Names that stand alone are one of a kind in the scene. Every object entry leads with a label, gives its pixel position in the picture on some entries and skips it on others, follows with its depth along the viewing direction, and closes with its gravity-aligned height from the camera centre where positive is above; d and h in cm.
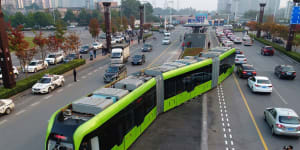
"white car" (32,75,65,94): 2228 -555
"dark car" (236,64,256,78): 2642 -484
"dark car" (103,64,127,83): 2592 -508
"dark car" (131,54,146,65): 3543 -480
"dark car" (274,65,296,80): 2584 -486
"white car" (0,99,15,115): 1722 -586
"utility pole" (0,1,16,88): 2173 -324
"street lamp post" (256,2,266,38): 7331 +328
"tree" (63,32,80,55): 3508 -234
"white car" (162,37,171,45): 6112 -362
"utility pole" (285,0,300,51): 4147 -119
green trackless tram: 866 -380
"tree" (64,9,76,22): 13662 +687
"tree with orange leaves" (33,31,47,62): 3140 -178
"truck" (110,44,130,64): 3484 -391
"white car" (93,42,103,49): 5216 -390
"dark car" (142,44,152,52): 4866 -416
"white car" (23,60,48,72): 3169 -527
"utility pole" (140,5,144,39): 7395 +228
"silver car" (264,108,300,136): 1313 -537
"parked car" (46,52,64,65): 3706 -491
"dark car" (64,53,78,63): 3762 -482
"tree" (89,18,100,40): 5469 -3
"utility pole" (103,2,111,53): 4503 +76
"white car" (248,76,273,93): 2081 -504
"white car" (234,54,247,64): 3338 -451
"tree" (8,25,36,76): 2608 -184
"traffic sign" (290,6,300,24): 3520 +205
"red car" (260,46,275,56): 4281 -412
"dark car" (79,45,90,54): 4750 -445
